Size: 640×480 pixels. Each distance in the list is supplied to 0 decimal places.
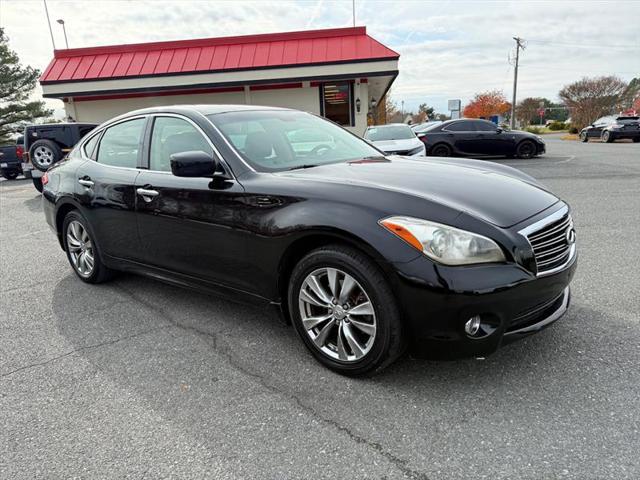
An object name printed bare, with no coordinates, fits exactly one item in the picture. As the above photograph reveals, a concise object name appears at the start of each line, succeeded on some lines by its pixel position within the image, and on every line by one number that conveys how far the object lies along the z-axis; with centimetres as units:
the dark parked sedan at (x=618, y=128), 2233
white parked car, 1045
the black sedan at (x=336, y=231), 230
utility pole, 4626
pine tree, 3703
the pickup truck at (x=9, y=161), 1619
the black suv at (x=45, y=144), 1065
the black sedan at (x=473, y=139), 1524
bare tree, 4003
